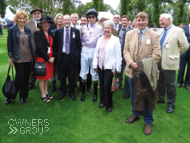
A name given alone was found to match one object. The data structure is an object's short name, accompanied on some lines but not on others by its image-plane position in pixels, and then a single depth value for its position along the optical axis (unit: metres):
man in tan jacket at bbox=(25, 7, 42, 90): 3.76
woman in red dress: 3.38
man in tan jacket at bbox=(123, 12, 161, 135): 2.49
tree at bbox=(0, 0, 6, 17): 49.40
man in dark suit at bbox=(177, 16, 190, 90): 4.86
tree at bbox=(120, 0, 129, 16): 27.19
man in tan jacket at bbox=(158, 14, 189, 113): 3.15
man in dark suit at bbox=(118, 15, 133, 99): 4.00
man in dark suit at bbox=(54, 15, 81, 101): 3.64
